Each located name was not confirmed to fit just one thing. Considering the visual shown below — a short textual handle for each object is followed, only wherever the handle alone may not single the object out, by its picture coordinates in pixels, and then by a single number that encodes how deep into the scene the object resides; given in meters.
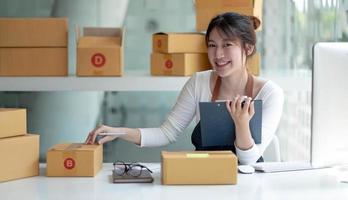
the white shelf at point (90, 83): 3.22
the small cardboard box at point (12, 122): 2.08
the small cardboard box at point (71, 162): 2.10
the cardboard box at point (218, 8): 3.23
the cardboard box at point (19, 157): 2.05
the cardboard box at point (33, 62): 3.22
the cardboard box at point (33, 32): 3.20
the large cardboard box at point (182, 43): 3.24
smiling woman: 2.64
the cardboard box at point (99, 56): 3.19
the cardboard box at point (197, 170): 1.98
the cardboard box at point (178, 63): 3.25
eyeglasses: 2.09
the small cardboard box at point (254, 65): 3.26
